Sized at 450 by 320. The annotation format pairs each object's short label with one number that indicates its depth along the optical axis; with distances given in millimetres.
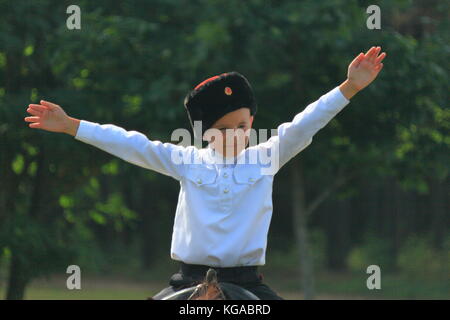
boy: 7711
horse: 6922
